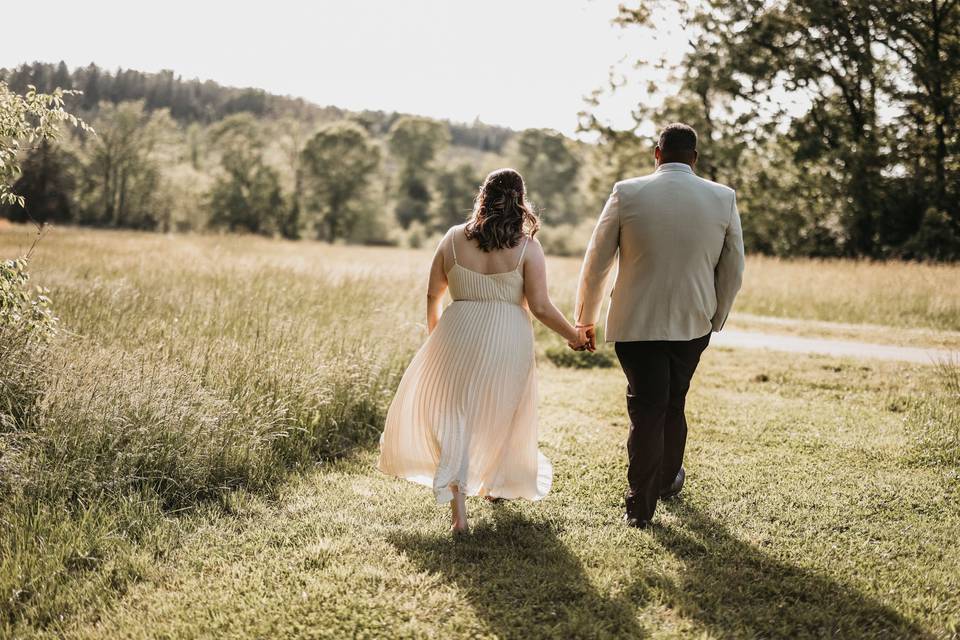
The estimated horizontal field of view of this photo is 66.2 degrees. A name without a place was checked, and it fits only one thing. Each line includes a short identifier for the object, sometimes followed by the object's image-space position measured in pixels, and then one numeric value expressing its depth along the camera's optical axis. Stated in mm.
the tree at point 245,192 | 52781
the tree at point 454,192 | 64625
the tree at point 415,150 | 69875
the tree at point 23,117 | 4633
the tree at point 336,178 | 55781
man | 4383
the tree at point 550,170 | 72000
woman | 4246
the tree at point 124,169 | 25348
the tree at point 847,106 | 22281
